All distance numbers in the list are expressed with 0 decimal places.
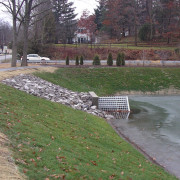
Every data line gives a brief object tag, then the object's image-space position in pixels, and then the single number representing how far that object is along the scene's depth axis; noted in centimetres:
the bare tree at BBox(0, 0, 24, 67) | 3036
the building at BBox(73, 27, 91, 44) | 8025
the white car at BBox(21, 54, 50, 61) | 4563
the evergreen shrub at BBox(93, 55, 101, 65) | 4016
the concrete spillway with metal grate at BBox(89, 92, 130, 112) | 2174
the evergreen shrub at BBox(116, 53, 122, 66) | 3894
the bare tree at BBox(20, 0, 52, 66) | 3168
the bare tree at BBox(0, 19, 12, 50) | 9518
